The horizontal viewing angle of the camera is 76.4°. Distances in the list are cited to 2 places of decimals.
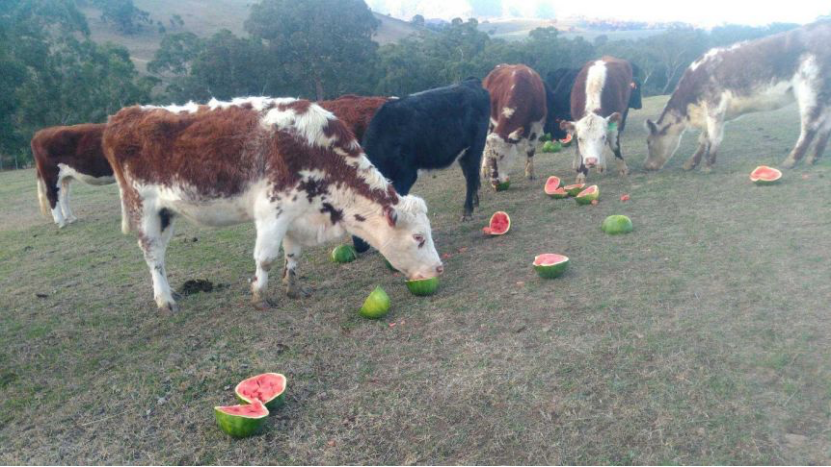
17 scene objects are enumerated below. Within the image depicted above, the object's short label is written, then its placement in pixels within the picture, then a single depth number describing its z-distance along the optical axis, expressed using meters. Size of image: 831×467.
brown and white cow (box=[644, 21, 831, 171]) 10.27
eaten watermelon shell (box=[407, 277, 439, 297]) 6.38
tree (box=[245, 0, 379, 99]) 45.69
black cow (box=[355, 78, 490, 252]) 8.35
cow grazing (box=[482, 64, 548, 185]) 12.11
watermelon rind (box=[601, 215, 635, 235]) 7.84
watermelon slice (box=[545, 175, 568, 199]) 10.51
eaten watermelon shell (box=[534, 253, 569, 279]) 6.35
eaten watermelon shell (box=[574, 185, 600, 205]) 9.68
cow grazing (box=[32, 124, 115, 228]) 12.01
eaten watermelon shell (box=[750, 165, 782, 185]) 9.25
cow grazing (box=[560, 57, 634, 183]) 10.90
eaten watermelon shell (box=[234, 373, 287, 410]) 4.30
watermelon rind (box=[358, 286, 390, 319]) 5.89
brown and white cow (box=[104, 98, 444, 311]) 6.07
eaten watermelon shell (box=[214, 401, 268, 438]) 3.92
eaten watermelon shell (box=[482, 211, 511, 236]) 8.62
